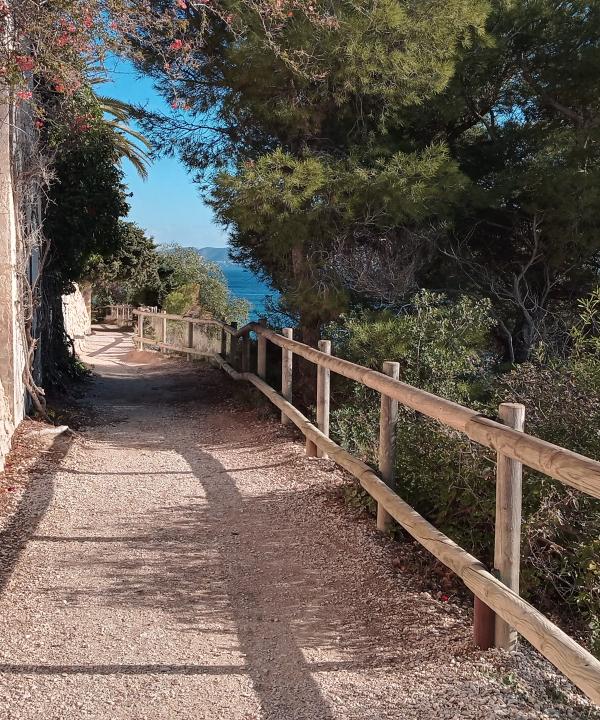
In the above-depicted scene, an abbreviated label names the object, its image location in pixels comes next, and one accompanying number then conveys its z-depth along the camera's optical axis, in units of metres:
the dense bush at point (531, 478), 3.76
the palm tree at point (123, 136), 15.53
